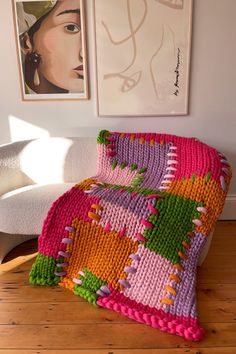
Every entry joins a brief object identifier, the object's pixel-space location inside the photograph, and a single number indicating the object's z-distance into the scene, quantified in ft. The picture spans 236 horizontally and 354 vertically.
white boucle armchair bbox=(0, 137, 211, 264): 6.43
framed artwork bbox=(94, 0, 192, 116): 6.59
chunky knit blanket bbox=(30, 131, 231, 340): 4.73
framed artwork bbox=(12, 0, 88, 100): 6.73
